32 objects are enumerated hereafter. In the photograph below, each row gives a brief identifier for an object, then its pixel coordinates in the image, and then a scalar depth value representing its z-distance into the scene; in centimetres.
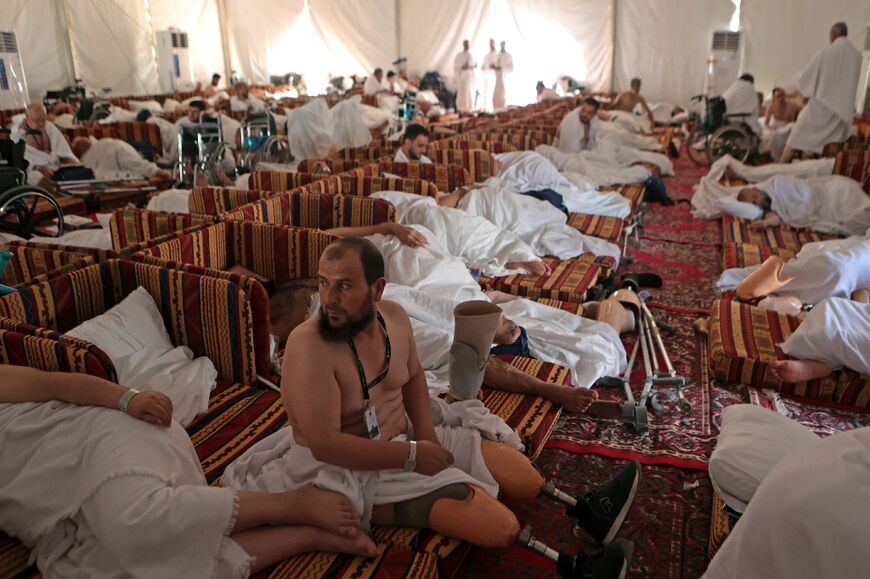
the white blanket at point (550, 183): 511
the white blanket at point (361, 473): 157
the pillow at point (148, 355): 208
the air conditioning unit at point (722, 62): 1157
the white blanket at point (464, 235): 363
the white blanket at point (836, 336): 257
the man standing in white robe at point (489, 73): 1373
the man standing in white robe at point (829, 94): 686
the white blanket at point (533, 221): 410
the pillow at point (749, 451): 177
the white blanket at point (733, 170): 579
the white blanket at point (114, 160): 608
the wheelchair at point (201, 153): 571
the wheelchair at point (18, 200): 384
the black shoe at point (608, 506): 185
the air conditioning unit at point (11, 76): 929
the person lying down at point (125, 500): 137
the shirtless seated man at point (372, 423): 151
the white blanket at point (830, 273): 322
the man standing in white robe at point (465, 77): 1395
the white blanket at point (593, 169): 612
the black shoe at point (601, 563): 157
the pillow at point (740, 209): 525
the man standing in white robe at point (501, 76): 1367
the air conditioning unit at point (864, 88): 905
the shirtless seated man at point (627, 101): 1090
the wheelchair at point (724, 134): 783
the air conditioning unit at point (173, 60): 1277
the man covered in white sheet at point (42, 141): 547
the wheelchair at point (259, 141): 670
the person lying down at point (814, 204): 487
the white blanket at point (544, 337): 245
